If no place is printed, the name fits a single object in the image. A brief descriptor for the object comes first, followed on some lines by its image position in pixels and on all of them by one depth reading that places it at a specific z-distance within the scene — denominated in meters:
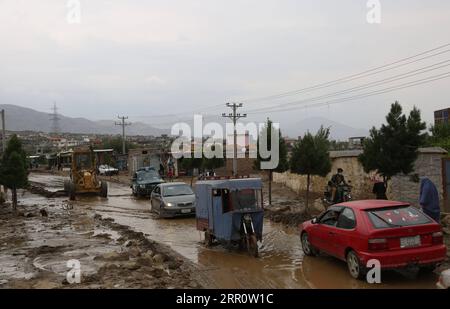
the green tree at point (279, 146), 22.56
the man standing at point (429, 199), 11.26
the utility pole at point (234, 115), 61.40
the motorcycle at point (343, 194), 16.31
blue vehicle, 12.02
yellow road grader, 31.67
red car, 8.55
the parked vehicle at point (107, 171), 64.19
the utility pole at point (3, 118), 41.53
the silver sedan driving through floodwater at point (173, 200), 20.00
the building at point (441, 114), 67.57
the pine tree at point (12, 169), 22.77
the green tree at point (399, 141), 16.12
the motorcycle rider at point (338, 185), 16.33
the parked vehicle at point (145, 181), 31.06
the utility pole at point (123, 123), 91.00
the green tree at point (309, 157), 18.09
